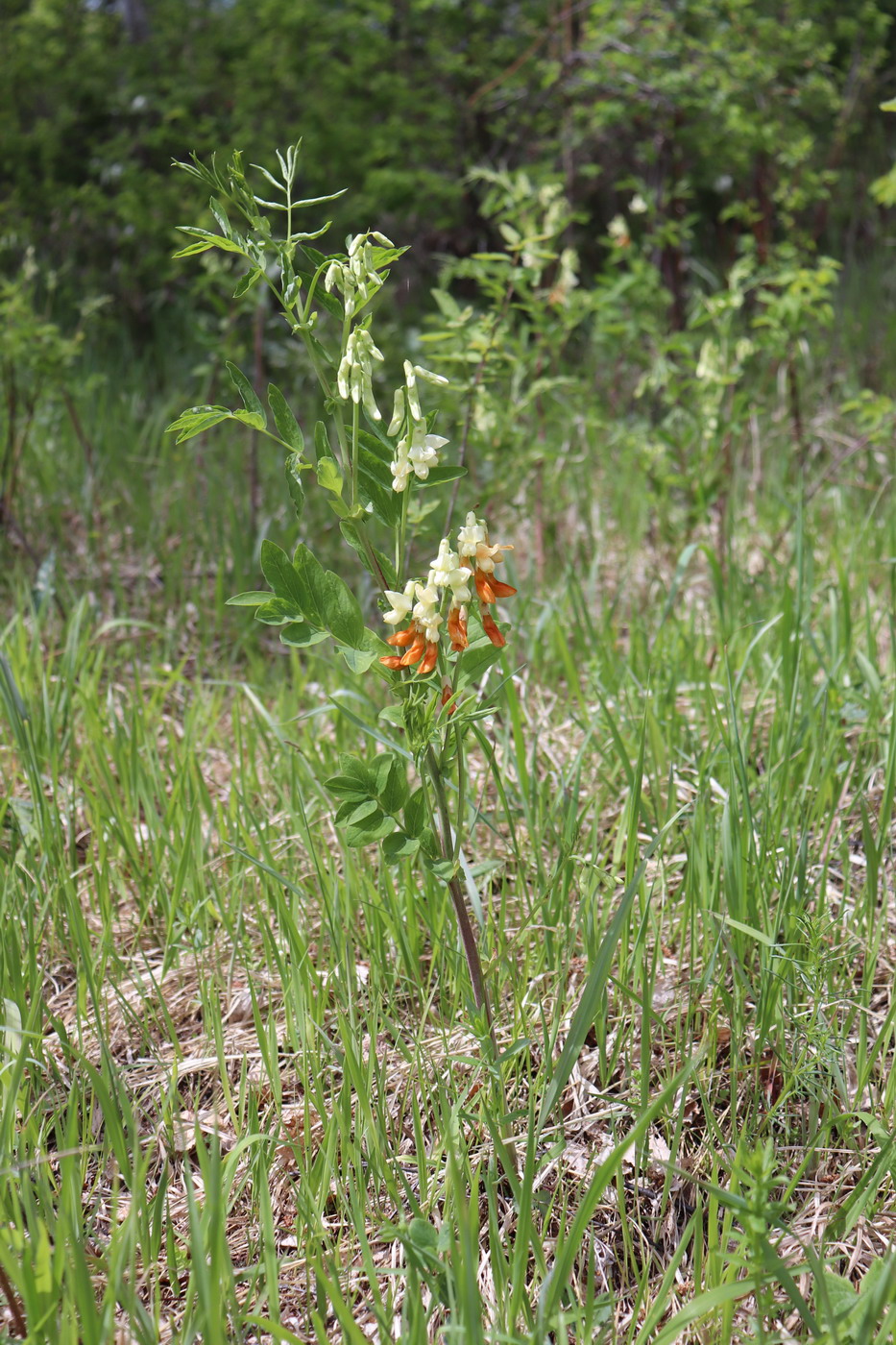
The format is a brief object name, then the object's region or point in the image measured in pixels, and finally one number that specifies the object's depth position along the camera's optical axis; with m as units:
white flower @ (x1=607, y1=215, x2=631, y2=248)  3.53
